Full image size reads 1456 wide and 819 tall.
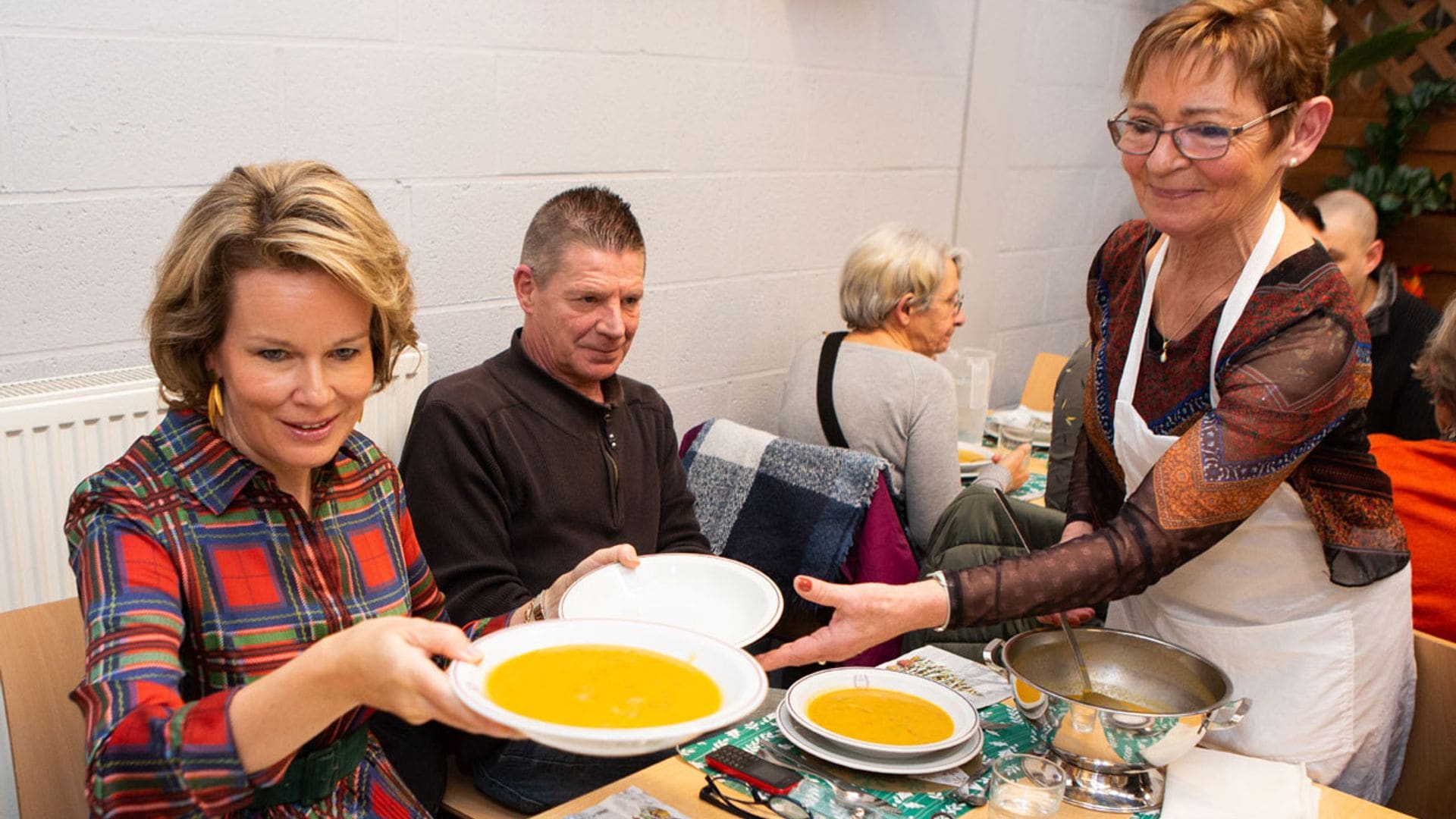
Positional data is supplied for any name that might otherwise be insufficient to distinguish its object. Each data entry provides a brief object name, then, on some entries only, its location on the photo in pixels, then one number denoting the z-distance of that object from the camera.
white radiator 1.88
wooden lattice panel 4.49
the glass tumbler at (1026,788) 1.26
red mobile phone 1.34
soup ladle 1.40
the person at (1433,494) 2.20
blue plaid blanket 2.40
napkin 1.33
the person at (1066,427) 2.78
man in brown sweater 1.97
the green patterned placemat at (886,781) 1.33
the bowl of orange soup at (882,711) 1.41
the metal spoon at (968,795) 1.34
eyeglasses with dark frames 1.31
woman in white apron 1.43
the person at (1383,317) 3.54
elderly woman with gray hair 2.82
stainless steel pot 1.29
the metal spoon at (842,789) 1.33
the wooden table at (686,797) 1.32
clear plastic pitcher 3.47
